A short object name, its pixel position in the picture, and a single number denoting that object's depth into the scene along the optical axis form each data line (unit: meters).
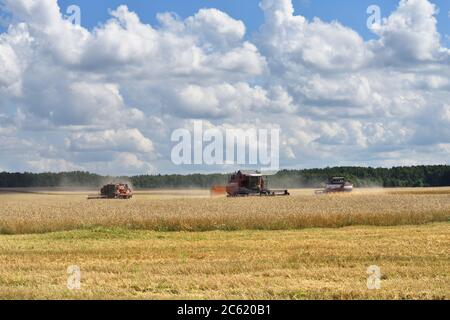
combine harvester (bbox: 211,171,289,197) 66.62
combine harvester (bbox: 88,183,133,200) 72.06
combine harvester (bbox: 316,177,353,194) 75.72
